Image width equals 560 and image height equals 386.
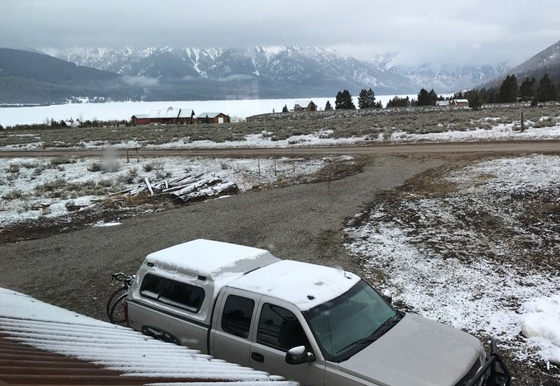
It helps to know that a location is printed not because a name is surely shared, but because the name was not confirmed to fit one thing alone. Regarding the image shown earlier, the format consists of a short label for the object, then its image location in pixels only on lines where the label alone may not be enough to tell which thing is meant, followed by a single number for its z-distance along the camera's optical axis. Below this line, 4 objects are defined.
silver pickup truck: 4.79
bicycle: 8.50
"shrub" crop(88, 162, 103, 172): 27.98
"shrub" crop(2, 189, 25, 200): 21.86
